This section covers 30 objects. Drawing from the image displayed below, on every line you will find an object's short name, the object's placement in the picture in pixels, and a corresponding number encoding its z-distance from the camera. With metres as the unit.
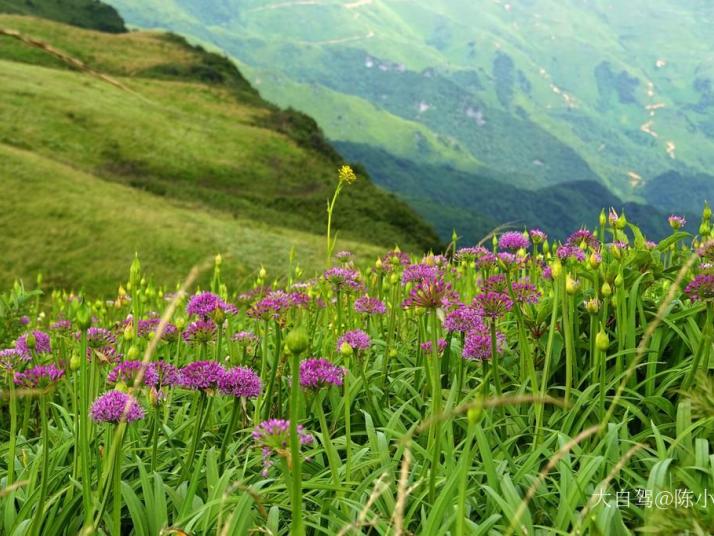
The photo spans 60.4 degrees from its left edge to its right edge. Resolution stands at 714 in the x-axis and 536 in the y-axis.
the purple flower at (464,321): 3.32
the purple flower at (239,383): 2.76
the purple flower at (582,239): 4.47
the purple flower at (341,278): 4.34
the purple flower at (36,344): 3.54
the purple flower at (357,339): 3.51
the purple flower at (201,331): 3.54
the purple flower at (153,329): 4.26
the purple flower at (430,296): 2.58
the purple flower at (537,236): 4.87
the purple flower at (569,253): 3.71
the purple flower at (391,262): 5.20
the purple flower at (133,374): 2.91
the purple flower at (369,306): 4.12
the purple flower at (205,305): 3.60
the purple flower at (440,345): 3.69
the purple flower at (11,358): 3.19
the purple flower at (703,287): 3.02
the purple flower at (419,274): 3.44
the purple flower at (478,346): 3.17
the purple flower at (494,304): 3.03
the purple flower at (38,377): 2.90
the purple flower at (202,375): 2.82
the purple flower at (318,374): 2.84
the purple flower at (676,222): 4.38
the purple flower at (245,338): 4.33
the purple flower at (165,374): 3.06
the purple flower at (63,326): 4.62
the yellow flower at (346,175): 4.12
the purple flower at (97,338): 3.08
